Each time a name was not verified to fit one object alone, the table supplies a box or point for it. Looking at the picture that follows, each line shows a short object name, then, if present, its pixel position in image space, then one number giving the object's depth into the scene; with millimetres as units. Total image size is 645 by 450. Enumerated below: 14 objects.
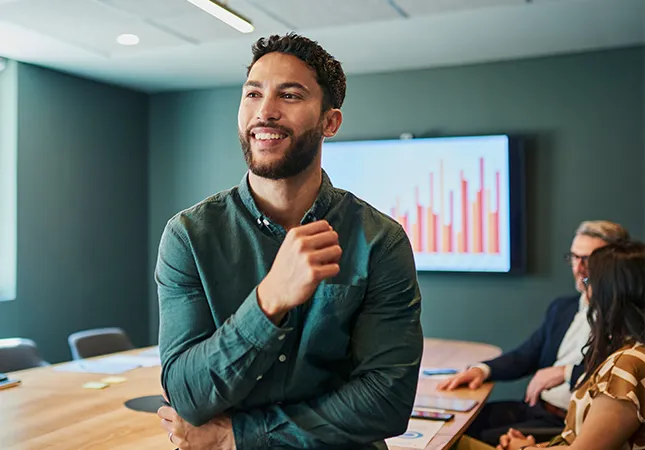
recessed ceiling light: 4402
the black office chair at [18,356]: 3496
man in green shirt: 1281
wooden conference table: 2006
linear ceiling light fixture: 3148
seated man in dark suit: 2994
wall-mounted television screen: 4953
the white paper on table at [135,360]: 3314
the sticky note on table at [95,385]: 2757
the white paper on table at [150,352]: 3590
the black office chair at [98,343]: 3883
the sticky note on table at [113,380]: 2855
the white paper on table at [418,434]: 1980
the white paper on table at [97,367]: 3123
